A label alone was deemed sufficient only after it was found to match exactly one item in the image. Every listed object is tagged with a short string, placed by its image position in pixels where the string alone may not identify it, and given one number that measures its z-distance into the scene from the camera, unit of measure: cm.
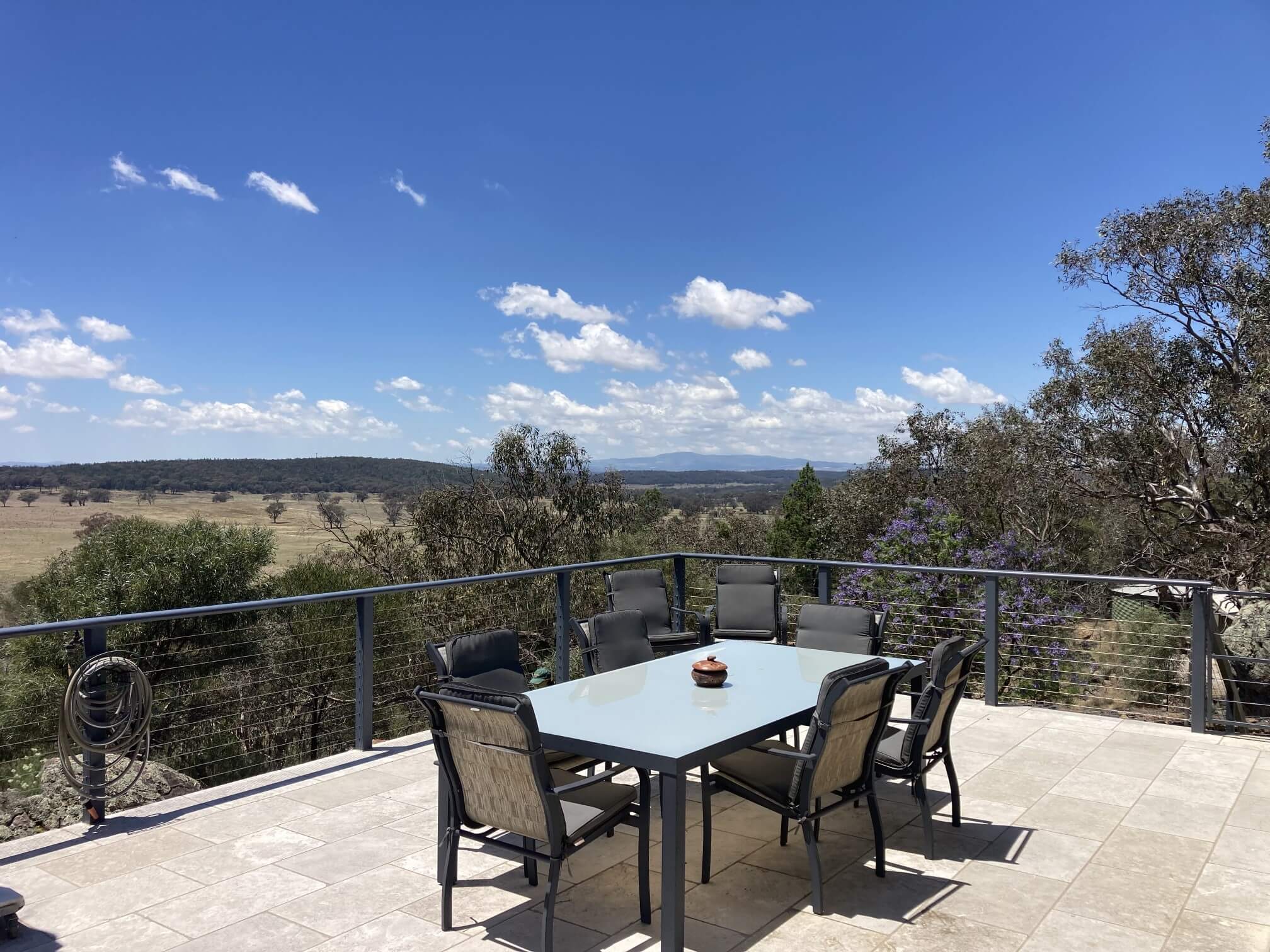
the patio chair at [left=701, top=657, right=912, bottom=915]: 269
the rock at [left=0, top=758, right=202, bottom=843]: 415
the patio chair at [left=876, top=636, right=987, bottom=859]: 317
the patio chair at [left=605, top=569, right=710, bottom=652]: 580
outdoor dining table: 248
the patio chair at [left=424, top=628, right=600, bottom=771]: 328
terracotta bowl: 345
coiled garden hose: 350
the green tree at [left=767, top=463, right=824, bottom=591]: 2162
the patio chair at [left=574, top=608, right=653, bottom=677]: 414
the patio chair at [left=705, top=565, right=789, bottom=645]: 600
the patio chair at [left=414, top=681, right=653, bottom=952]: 238
